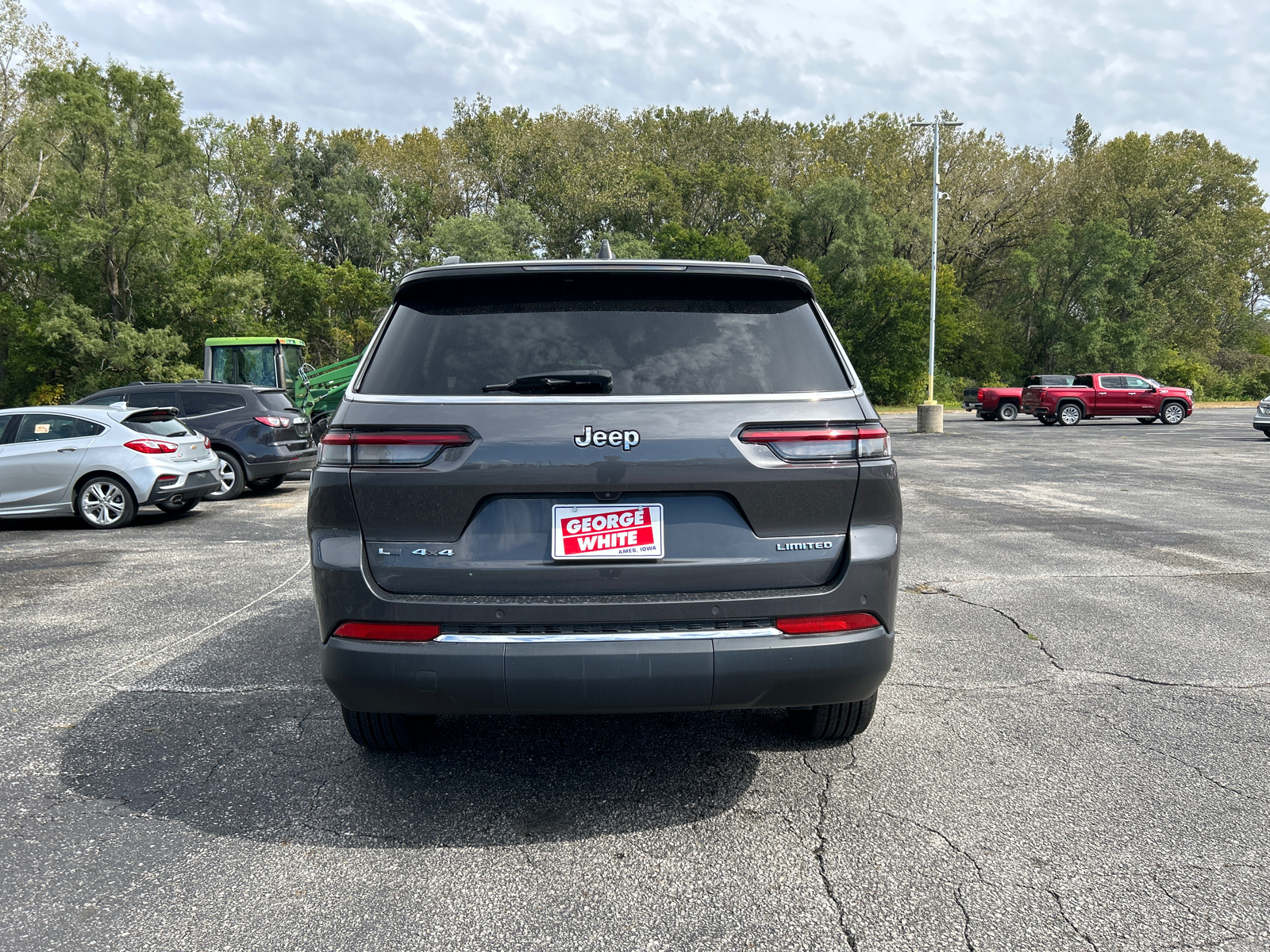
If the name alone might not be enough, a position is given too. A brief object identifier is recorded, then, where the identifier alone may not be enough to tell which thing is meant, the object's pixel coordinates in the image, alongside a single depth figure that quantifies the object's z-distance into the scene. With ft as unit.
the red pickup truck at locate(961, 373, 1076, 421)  118.83
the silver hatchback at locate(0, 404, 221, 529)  34.40
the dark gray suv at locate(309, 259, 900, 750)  9.21
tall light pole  93.20
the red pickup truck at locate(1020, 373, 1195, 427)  105.60
